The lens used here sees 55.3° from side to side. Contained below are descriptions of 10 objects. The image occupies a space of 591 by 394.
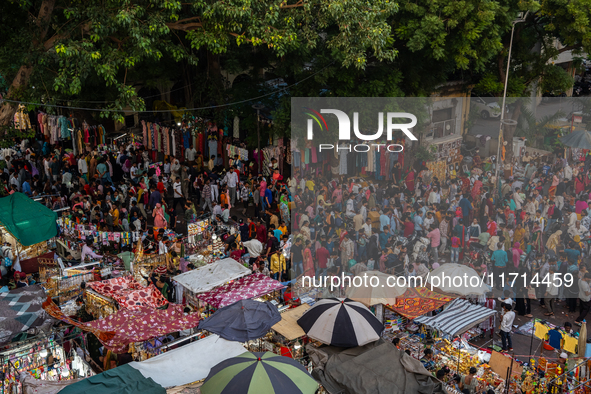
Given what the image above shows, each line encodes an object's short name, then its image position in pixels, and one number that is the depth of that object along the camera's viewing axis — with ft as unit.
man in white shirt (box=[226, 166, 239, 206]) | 56.24
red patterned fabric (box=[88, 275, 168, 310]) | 34.45
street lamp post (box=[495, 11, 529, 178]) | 54.49
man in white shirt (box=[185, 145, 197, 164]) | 62.75
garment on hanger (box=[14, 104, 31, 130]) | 68.40
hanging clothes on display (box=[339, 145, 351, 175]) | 55.05
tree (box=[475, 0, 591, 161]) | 55.21
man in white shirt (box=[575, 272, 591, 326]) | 38.88
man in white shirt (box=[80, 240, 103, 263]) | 42.19
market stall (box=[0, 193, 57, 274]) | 40.83
